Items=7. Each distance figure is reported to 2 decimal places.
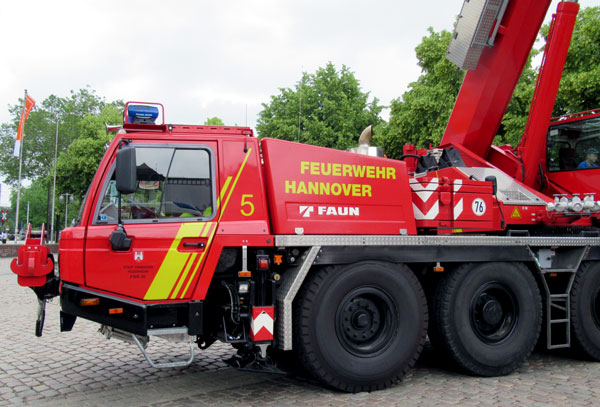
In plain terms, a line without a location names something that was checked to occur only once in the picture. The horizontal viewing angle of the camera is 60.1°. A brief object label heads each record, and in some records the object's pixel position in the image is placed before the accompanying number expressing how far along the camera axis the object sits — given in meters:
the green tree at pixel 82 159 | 32.66
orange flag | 30.95
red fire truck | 4.60
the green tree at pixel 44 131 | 49.19
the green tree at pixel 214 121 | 43.36
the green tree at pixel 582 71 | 14.53
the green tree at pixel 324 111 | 28.28
